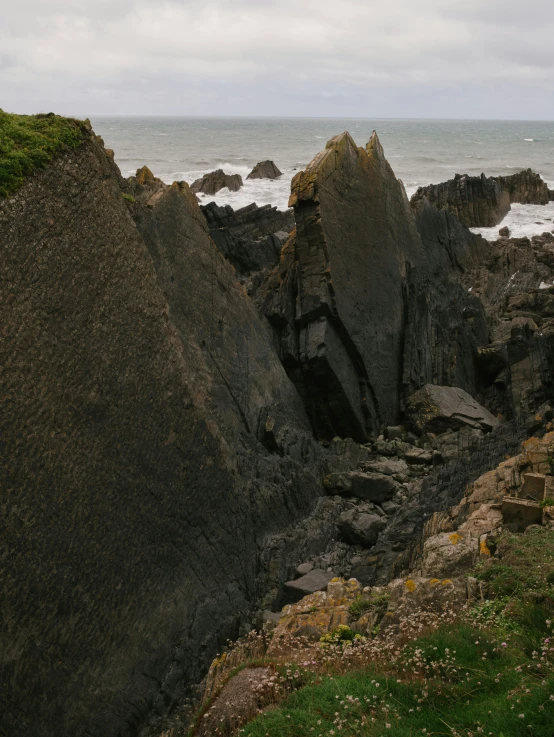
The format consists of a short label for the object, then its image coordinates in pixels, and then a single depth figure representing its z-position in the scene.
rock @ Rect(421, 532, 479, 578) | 8.18
